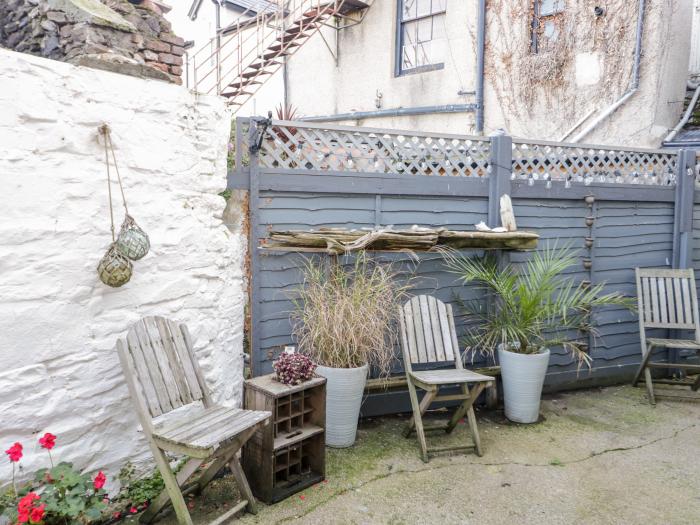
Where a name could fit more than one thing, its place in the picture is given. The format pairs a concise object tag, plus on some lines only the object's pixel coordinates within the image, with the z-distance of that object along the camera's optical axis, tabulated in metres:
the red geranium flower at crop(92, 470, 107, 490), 2.58
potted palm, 4.28
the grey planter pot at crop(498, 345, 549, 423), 4.26
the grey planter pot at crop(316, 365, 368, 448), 3.69
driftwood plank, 3.73
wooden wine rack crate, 3.09
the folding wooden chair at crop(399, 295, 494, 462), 3.70
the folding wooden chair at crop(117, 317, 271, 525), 2.62
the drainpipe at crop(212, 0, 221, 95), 12.47
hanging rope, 2.81
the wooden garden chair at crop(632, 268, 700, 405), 5.07
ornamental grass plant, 3.71
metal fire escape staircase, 8.38
